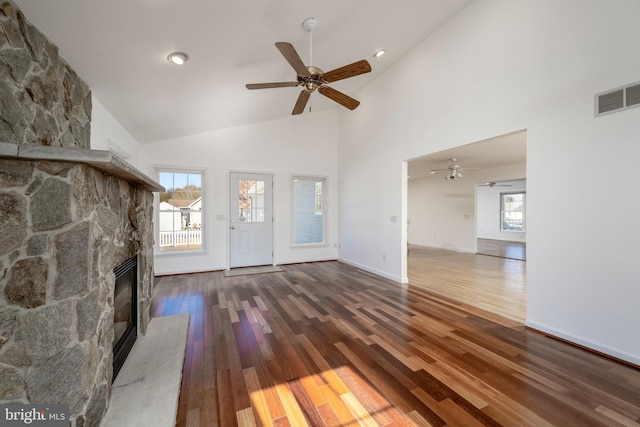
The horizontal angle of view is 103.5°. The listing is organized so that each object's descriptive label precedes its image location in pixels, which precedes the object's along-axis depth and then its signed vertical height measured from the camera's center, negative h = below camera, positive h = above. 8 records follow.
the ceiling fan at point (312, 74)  2.40 +1.43
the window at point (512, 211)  10.22 +0.14
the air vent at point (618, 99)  2.00 +0.95
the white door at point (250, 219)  5.34 -0.10
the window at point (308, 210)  6.04 +0.11
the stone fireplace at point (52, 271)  1.14 -0.27
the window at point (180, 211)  4.88 +0.07
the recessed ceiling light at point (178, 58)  2.39 +1.52
